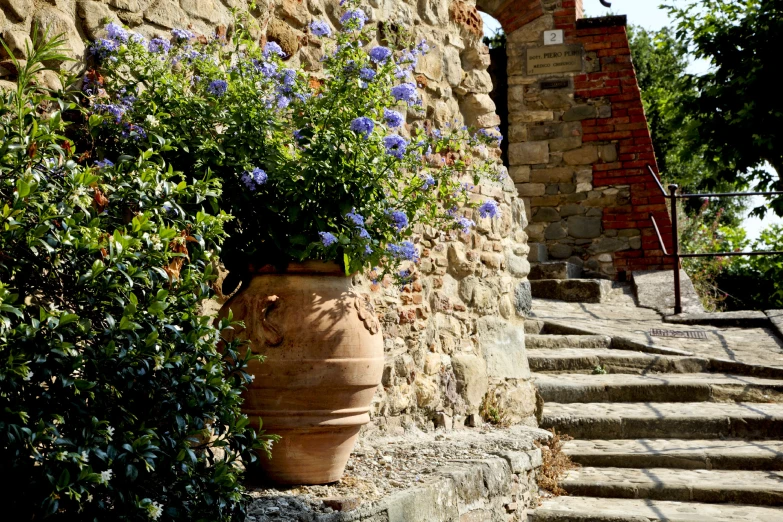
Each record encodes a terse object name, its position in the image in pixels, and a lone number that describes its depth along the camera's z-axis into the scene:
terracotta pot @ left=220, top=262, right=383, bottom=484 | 2.82
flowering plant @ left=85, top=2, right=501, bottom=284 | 2.74
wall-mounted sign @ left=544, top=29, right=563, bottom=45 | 9.23
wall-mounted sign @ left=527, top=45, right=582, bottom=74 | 9.19
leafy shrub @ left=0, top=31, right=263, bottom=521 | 1.87
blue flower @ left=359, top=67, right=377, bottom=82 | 3.07
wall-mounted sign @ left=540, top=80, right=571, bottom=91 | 9.16
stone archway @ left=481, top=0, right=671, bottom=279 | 8.86
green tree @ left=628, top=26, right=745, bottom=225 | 10.82
